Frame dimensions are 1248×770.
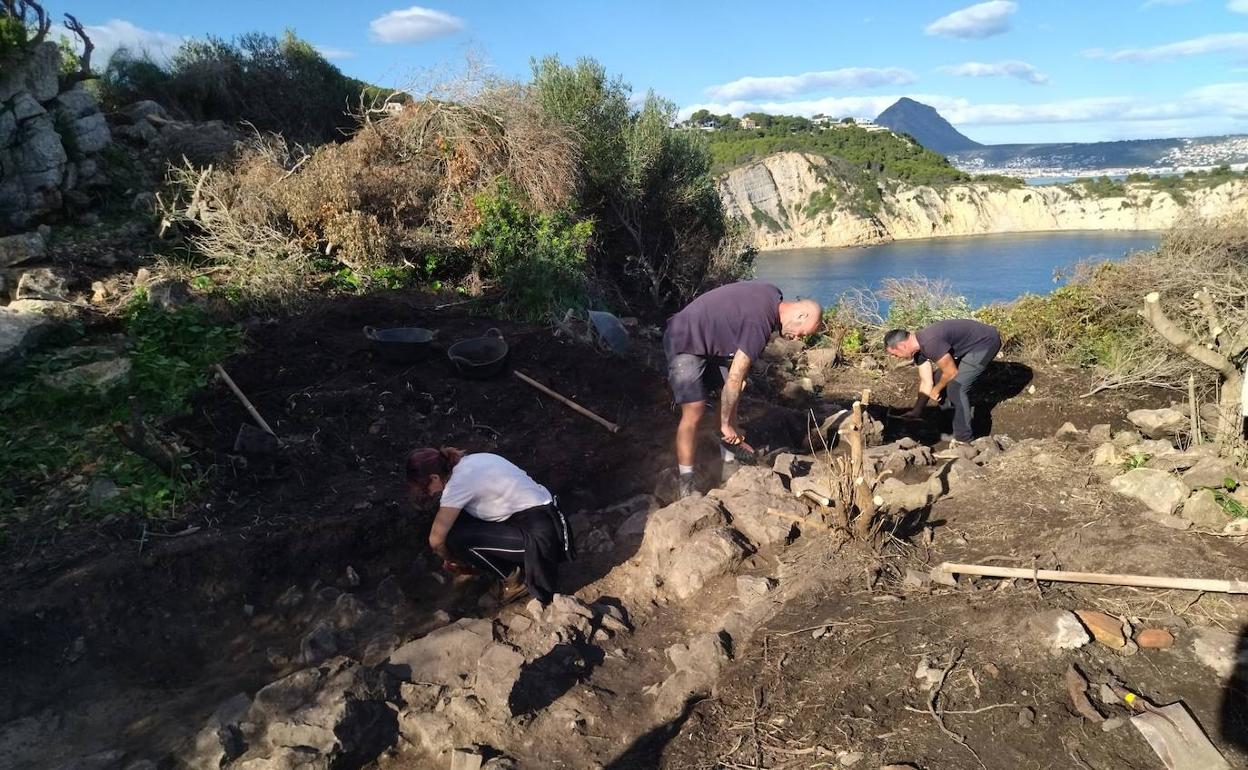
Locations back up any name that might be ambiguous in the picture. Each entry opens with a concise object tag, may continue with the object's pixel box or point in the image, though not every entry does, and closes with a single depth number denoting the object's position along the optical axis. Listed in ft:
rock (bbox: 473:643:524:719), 10.02
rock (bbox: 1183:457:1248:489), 12.66
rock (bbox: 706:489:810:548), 14.17
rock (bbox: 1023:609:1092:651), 9.56
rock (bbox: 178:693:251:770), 9.15
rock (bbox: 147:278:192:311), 22.99
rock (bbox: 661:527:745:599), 13.34
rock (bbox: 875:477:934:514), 14.93
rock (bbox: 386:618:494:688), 10.73
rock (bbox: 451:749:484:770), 9.20
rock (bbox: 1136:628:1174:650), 9.45
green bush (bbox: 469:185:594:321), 29.58
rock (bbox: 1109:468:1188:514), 12.68
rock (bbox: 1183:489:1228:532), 11.93
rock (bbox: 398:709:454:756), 9.83
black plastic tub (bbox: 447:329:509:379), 21.84
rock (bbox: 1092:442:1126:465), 14.97
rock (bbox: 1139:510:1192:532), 12.07
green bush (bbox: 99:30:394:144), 42.16
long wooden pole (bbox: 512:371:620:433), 20.38
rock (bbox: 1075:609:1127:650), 9.52
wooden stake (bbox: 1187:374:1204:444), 16.25
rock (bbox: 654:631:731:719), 10.30
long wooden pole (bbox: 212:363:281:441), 17.28
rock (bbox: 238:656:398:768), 9.17
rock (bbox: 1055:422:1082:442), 20.33
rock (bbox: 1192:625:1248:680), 8.87
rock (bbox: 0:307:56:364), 18.72
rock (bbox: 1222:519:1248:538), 11.59
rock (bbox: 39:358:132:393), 17.63
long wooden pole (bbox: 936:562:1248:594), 9.86
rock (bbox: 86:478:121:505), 14.48
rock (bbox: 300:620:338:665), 11.95
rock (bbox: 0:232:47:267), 23.93
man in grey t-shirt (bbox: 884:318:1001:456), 21.40
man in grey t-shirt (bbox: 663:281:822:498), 15.53
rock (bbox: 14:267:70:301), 22.31
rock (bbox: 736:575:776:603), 12.62
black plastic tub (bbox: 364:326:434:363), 21.74
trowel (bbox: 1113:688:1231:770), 7.67
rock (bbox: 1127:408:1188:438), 22.09
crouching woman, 12.79
